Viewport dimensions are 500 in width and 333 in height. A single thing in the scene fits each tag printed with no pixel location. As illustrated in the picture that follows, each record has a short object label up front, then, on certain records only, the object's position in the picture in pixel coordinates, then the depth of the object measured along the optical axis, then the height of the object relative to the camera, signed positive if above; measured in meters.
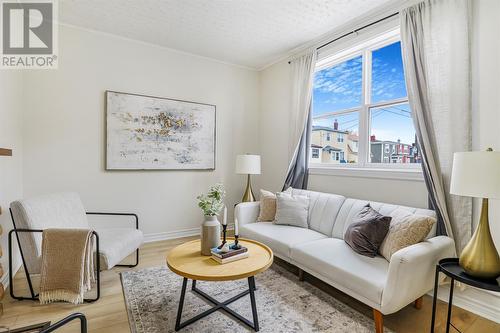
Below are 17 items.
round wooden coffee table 1.75 -0.75
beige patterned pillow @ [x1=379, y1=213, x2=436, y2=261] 1.96 -0.51
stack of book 1.94 -0.70
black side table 1.52 -0.68
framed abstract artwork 3.40 +0.41
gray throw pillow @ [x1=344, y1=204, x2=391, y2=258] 2.14 -0.58
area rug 1.86 -1.16
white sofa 1.71 -0.76
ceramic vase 2.09 -0.59
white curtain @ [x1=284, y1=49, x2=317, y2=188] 3.58 +0.65
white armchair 2.17 -0.63
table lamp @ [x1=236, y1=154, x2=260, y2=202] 3.75 -0.01
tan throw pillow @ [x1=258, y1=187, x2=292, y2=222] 3.27 -0.56
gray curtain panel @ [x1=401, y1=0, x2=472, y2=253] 2.10 +0.62
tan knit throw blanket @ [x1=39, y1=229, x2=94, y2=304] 2.10 -0.84
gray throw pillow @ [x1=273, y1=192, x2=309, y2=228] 3.05 -0.55
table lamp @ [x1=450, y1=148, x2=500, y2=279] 1.52 -0.15
